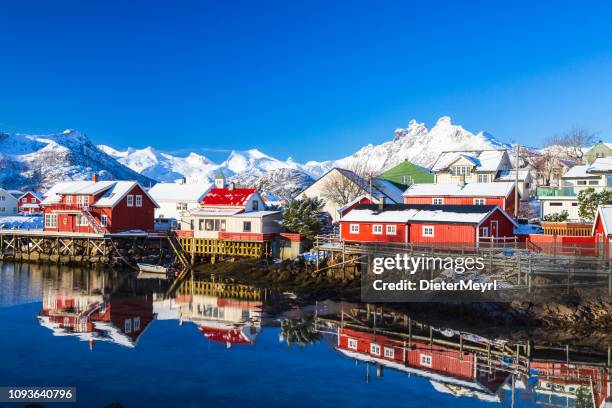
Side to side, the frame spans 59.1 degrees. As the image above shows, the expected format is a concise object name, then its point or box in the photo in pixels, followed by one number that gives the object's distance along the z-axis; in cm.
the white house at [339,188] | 6262
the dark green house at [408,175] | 7381
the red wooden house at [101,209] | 5294
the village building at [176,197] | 6612
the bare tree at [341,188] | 6269
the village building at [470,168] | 6106
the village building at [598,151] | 7850
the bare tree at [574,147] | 8232
